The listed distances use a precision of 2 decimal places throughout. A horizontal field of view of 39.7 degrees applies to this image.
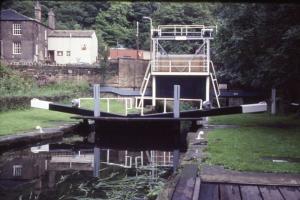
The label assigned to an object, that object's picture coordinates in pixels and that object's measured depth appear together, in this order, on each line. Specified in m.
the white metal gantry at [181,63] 23.62
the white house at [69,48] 47.22
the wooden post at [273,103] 19.39
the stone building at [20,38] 42.36
